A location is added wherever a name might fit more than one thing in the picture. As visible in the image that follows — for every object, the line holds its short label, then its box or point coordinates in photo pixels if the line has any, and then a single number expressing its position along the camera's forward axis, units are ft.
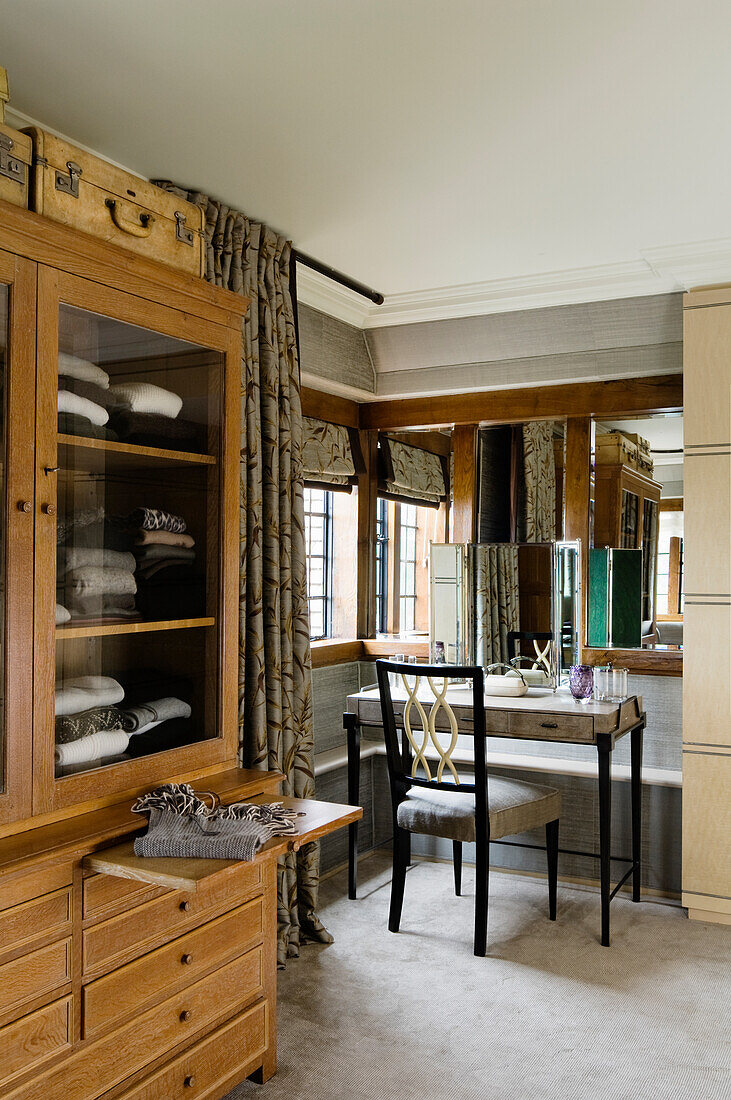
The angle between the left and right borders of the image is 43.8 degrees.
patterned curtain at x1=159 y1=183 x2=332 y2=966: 10.30
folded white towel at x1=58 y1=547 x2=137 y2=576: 6.25
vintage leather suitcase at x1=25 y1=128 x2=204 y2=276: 6.25
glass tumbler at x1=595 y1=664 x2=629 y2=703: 11.98
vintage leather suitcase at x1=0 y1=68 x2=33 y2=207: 5.95
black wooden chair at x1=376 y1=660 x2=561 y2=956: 10.56
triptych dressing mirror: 13.26
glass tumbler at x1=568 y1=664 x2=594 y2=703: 11.92
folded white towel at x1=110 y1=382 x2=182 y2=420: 6.80
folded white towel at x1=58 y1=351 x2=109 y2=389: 6.21
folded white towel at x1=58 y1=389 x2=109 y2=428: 6.22
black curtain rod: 11.66
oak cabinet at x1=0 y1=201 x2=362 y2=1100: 5.80
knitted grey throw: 6.05
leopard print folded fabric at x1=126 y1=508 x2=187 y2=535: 6.93
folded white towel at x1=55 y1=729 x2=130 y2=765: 6.24
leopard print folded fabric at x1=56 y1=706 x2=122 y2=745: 6.22
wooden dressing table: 10.91
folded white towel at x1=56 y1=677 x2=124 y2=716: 6.21
